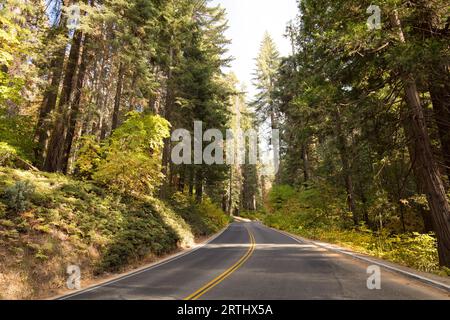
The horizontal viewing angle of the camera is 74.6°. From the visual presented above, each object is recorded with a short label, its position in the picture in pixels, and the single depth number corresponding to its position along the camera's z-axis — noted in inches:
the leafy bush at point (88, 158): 627.3
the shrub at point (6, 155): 431.1
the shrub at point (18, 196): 393.4
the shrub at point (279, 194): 1583.5
